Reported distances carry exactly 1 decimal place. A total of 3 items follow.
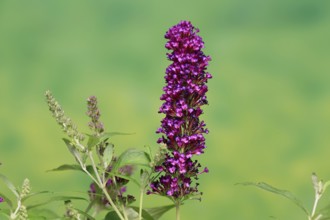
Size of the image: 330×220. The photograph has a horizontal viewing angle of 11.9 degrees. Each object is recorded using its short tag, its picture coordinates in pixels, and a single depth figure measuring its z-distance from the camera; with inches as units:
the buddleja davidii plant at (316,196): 68.4
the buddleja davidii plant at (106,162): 68.8
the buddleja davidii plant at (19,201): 66.0
